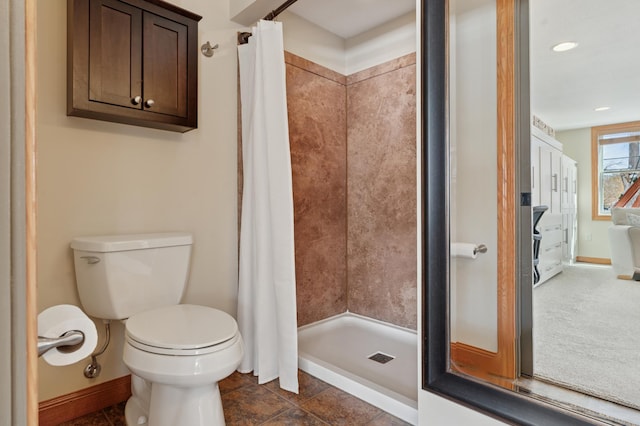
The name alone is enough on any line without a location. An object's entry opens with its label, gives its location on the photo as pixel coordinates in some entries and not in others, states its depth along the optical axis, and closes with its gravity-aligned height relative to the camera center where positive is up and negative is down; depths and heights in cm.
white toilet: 126 -44
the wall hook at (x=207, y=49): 206 +96
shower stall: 251 +5
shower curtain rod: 196 +114
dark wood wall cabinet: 154 +72
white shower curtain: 187 -8
